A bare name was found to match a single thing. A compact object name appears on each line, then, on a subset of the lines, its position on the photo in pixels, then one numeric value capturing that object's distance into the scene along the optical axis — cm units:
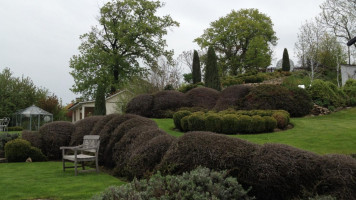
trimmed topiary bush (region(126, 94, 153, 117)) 1838
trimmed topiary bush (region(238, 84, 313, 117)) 1617
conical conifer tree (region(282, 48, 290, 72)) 4079
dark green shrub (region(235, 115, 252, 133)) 1262
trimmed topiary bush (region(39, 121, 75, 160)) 1266
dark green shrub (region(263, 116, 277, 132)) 1263
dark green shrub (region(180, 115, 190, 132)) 1362
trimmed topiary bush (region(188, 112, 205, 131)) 1312
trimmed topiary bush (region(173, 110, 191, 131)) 1435
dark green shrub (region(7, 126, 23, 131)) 2891
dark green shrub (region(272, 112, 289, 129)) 1321
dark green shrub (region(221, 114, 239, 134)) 1270
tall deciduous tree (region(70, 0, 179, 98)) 3384
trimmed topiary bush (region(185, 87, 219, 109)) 1811
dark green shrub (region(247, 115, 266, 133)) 1255
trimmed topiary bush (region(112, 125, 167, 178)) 800
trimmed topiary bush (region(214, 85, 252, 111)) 1698
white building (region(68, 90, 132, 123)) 2311
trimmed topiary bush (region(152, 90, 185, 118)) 1853
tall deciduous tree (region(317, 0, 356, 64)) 2891
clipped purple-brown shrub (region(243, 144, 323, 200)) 457
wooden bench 901
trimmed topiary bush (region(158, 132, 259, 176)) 509
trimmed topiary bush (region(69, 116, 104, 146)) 1202
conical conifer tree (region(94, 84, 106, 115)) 2533
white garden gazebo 2950
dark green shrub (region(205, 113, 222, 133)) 1281
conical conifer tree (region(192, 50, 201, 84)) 3631
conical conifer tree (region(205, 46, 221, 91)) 2506
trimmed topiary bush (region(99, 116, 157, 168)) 940
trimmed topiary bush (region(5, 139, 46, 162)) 1201
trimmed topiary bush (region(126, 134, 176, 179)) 684
